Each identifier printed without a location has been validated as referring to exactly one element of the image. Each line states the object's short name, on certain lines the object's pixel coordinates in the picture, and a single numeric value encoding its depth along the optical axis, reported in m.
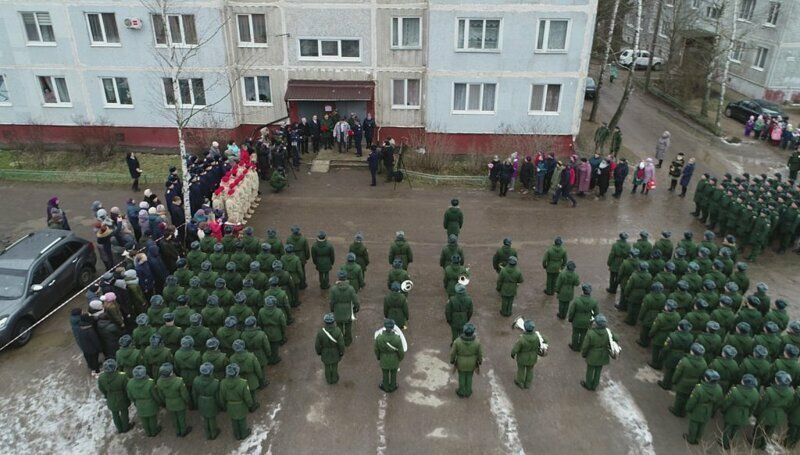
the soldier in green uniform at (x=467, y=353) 10.14
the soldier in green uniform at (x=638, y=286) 12.63
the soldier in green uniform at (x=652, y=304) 11.80
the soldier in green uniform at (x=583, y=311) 11.62
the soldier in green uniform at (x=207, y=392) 9.35
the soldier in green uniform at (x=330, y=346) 10.55
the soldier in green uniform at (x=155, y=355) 9.91
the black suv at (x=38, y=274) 12.35
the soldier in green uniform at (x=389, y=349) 10.35
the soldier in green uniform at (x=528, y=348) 10.45
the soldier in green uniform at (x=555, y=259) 13.79
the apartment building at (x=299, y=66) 22.45
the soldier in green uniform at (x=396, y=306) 11.82
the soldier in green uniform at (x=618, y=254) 13.91
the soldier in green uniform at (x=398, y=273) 12.55
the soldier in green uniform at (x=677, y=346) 10.62
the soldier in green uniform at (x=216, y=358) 9.77
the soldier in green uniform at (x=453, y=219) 16.19
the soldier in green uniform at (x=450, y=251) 13.67
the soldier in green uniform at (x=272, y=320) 11.14
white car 38.73
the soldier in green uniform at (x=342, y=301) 11.66
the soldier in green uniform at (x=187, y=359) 9.74
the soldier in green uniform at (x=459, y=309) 11.74
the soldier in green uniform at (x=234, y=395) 9.29
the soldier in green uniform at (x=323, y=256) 13.88
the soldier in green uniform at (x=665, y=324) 11.09
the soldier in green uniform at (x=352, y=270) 12.79
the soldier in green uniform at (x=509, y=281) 12.80
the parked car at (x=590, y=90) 31.98
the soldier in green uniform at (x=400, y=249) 13.75
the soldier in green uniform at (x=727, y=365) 9.80
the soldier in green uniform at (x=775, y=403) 9.22
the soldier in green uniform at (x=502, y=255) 13.95
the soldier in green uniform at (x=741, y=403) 9.20
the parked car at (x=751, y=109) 28.38
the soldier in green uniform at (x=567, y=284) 12.65
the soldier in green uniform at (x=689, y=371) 9.84
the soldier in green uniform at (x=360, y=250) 13.77
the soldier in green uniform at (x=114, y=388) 9.34
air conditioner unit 22.30
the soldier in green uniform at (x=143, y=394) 9.21
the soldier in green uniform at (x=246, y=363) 9.75
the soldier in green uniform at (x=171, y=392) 9.26
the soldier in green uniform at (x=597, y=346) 10.47
